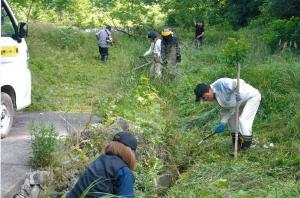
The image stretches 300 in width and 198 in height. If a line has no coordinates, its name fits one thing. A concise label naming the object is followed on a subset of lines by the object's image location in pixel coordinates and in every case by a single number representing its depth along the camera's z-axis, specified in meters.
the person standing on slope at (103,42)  17.25
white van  7.04
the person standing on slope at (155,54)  12.16
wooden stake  7.48
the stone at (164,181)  6.72
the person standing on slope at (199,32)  21.77
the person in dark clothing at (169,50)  12.39
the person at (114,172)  3.96
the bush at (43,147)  5.79
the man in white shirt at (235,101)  7.65
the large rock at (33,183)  5.32
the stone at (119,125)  7.04
